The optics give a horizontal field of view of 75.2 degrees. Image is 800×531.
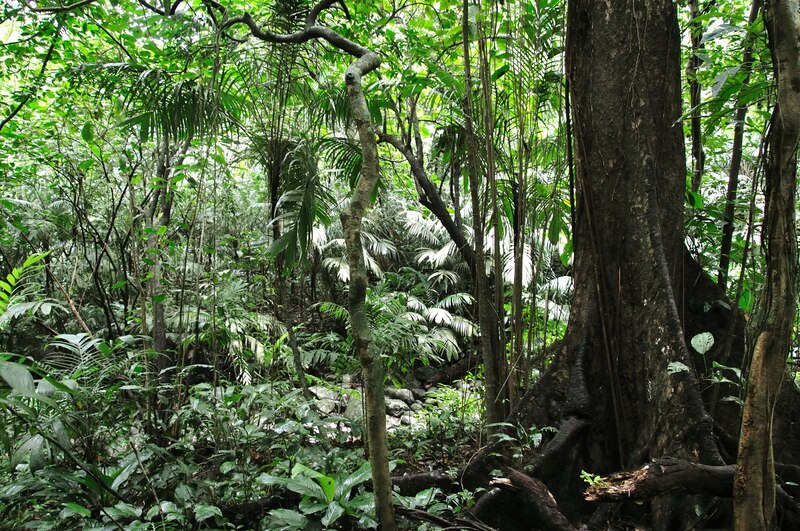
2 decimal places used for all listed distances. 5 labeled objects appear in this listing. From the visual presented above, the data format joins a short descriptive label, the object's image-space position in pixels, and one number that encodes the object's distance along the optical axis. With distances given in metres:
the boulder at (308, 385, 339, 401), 6.46
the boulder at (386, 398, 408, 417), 6.31
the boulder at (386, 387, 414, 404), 7.14
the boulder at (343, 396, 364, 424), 4.59
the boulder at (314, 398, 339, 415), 6.09
